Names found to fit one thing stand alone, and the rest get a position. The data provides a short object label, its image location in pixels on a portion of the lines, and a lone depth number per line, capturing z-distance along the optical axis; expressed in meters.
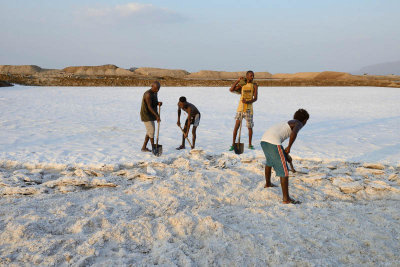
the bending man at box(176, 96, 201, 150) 6.83
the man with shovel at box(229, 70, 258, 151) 6.93
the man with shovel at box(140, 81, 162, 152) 6.47
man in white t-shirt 4.00
